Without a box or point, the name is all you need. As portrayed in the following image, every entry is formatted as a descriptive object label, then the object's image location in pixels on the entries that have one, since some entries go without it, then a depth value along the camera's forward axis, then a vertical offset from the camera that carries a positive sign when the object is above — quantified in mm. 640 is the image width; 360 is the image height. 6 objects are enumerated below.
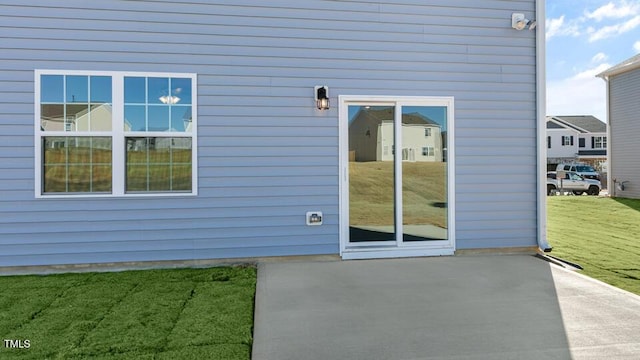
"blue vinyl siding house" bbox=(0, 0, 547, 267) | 4238 +659
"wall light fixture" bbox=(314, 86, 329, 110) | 4535 +1058
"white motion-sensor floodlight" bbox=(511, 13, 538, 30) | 4910 +2163
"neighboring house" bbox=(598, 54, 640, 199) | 12742 +2060
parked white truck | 16031 -72
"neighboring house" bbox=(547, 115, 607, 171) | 31125 +3651
